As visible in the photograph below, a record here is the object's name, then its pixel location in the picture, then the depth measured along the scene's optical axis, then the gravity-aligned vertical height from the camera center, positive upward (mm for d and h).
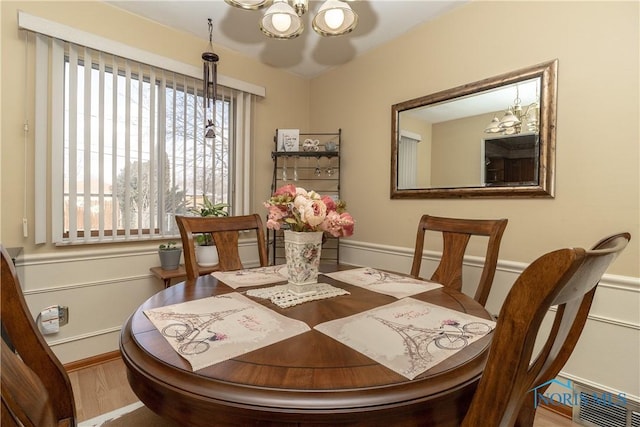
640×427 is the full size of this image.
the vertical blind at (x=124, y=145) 1953 +432
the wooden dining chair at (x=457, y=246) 1454 -191
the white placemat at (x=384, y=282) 1264 -334
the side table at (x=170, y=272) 2113 -476
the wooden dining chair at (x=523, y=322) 389 -152
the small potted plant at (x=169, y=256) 2225 -373
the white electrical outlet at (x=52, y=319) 1925 -730
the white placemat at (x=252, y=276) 1337 -330
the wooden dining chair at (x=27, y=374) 516 -334
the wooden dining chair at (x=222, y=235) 1574 -164
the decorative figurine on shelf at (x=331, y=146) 2851 +557
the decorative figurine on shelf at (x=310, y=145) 2910 +576
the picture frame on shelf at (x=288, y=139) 2871 +622
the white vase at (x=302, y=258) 1143 -195
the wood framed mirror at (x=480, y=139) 1713 +450
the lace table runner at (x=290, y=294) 1085 -330
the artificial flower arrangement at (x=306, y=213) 1110 -24
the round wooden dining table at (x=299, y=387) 570 -352
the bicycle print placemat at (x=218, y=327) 725 -338
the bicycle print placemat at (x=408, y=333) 707 -339
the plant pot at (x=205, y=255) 2289 -372
